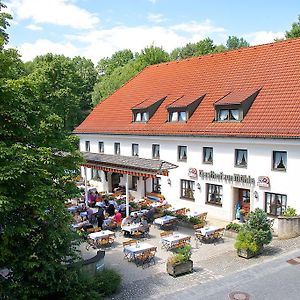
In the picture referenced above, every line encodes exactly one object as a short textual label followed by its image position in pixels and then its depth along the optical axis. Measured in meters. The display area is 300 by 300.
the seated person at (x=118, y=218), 18.56
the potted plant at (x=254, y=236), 13.98
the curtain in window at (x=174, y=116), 22.30
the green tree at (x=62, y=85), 35.89
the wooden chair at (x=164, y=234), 15.95
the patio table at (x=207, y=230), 15.95
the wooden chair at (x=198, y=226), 17.09
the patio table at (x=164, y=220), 17.75
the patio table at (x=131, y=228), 16.86
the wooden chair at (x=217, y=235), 16.28
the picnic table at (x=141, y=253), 13.80
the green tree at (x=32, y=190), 8.98
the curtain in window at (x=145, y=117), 24.17
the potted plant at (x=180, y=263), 12.68
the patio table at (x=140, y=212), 19.23
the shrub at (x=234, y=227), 16.79
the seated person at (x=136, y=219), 18.30
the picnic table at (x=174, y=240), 15.11
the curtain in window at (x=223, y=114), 19.69
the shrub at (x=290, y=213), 16.23
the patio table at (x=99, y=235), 15.62
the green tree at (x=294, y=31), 35.10
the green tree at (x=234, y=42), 93.01
